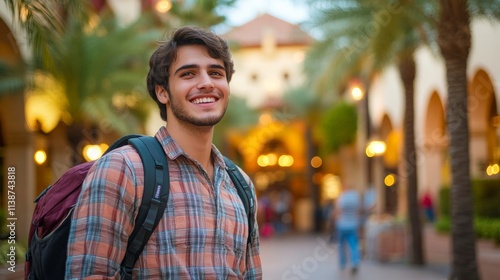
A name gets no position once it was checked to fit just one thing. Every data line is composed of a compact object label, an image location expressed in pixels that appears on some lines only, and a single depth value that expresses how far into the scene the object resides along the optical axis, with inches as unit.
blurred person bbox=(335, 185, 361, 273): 598.2
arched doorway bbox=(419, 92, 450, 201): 1094.4
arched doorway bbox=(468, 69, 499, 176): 877.2
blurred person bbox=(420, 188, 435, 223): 1112.2
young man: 100.0
